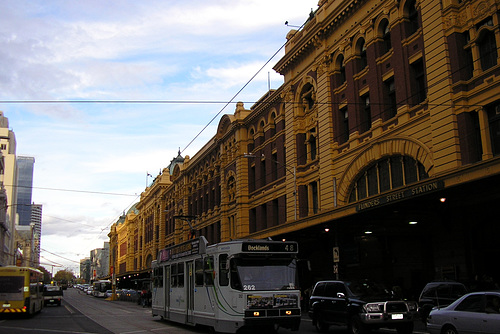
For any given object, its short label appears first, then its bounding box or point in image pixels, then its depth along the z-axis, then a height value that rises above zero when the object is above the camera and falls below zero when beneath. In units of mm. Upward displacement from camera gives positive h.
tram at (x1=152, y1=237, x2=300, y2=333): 16188 -378
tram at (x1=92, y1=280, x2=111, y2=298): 86438 -1784
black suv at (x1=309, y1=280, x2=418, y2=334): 15953 -1172
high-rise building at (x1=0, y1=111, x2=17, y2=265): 118000 +23610
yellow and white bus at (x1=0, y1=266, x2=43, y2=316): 27109 -476
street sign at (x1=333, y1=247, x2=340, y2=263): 24906 +789
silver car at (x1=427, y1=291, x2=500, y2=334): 12031 -1140
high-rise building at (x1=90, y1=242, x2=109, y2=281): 171225 +5005
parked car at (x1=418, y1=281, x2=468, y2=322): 17203 -866
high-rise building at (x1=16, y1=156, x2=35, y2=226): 196250 +36054
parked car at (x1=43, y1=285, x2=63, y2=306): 48625 -1539
